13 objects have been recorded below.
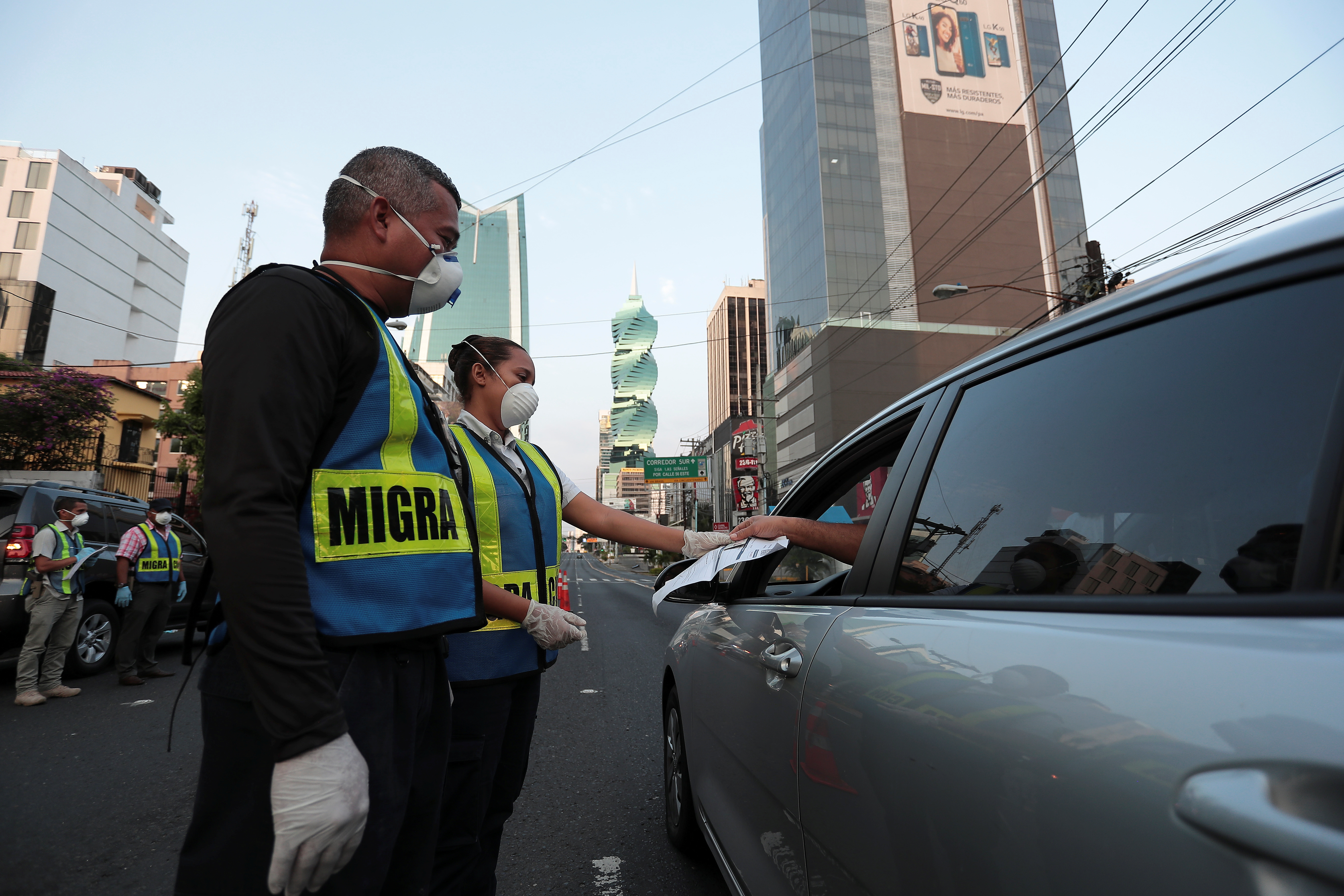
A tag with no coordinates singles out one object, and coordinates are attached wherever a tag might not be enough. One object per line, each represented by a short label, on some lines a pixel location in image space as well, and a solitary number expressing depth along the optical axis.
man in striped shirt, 6.73
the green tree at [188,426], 27.28
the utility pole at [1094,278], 14.28
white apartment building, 49.06
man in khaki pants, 5.83
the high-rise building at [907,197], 73.62
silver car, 0.69
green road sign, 39.53
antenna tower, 59.47
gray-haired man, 1.07
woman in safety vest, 1.89
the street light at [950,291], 13.66
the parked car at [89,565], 5.94
